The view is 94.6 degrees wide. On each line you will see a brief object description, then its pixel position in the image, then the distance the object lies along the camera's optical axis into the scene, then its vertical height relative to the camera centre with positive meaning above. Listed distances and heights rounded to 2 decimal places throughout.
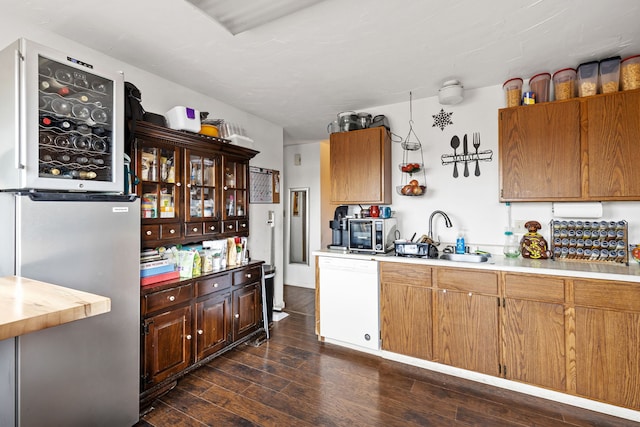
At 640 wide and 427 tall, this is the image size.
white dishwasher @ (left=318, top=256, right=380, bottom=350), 2.83 -0.86
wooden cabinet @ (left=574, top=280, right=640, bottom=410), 1.93 -0.87
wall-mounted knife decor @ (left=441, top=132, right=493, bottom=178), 2.95 +0.60
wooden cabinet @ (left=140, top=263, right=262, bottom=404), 2.12 -0.88
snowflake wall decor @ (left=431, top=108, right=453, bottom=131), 3.11 +1.01
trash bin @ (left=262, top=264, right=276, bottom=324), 3.32 -0.79
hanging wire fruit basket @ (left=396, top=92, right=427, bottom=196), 3.12 +0.51
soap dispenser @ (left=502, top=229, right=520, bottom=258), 2.76 -0.29
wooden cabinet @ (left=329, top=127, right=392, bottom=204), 3.14 +0.54
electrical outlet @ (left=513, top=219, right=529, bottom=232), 2.76 -0.11
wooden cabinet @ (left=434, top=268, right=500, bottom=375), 2.34 -0.87
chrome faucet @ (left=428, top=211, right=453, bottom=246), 2.93 -0.08
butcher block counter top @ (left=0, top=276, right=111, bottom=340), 0.85 -0.29
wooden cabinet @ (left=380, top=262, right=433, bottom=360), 2.60 -0.87
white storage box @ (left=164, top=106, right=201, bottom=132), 2.52 +0.85
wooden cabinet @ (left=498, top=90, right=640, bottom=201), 2.24 +0.52
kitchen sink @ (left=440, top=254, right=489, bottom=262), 2.58 -0.39
